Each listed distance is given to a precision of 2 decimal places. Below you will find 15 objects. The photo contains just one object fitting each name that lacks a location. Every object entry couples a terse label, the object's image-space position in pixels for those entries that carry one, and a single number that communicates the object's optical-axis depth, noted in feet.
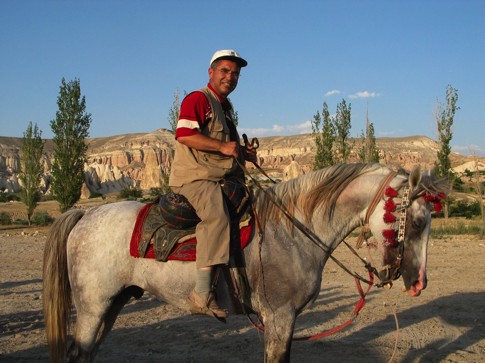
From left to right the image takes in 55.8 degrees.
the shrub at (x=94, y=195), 202.74
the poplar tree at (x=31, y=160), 105.91
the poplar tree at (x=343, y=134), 105.12
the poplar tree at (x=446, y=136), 86.22
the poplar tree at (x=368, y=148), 110.32
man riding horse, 11.33
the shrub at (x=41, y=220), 90.53
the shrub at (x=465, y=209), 95.56
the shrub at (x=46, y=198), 177.68
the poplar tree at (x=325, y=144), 101.45
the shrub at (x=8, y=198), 172.24
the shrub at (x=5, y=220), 93.97
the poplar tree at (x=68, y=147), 86.99
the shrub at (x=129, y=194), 172.86
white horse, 11.30
